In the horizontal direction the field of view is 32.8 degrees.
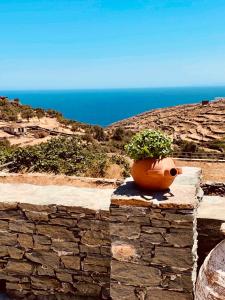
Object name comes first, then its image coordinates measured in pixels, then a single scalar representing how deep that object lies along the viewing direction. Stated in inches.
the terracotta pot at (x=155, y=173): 149.6
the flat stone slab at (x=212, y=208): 168.0
